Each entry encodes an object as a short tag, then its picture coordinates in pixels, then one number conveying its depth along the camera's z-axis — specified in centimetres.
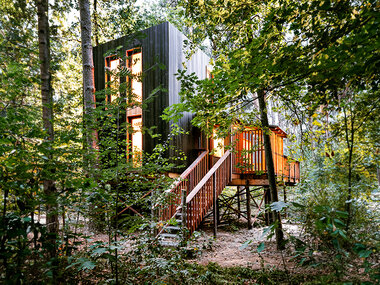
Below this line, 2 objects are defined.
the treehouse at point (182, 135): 766
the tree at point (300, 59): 242
